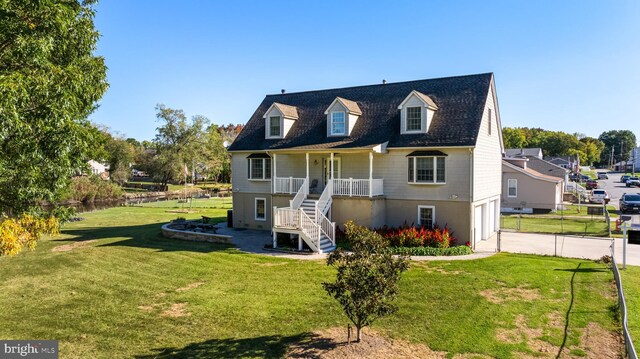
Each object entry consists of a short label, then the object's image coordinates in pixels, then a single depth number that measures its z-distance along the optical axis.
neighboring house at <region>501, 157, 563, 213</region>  36.01
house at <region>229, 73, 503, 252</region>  20.31
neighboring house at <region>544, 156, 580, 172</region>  79.47
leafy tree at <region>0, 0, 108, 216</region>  9.26
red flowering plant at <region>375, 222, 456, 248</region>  19.30
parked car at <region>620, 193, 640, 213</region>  33.59
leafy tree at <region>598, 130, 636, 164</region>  157.38
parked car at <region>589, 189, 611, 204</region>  43.41
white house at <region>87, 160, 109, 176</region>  86.76
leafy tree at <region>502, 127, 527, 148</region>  122.19
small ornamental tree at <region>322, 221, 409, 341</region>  8.59
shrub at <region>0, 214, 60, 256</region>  10.17
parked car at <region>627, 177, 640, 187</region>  66.75
